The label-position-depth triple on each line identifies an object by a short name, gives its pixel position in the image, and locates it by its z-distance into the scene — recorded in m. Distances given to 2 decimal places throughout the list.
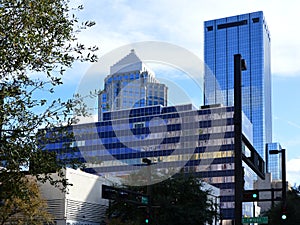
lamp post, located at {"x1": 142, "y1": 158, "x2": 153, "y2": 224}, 40.16
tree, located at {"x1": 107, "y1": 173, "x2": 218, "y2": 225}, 61.09
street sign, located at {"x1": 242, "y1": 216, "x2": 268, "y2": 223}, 33.00
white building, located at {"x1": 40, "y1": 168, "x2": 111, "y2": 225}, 63.72
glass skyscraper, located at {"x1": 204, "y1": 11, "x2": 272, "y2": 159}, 178.00
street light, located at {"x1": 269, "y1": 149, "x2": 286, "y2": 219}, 40.09
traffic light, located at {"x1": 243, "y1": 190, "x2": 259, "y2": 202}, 27.42
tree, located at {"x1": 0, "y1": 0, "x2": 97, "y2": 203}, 15.14
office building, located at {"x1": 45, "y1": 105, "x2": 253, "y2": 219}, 128.50
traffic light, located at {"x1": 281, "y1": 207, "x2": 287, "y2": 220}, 40.56
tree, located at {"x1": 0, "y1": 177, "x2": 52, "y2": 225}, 47.90
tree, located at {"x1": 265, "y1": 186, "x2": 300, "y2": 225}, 59.69
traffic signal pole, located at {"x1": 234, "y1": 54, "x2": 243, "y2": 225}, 21.27
